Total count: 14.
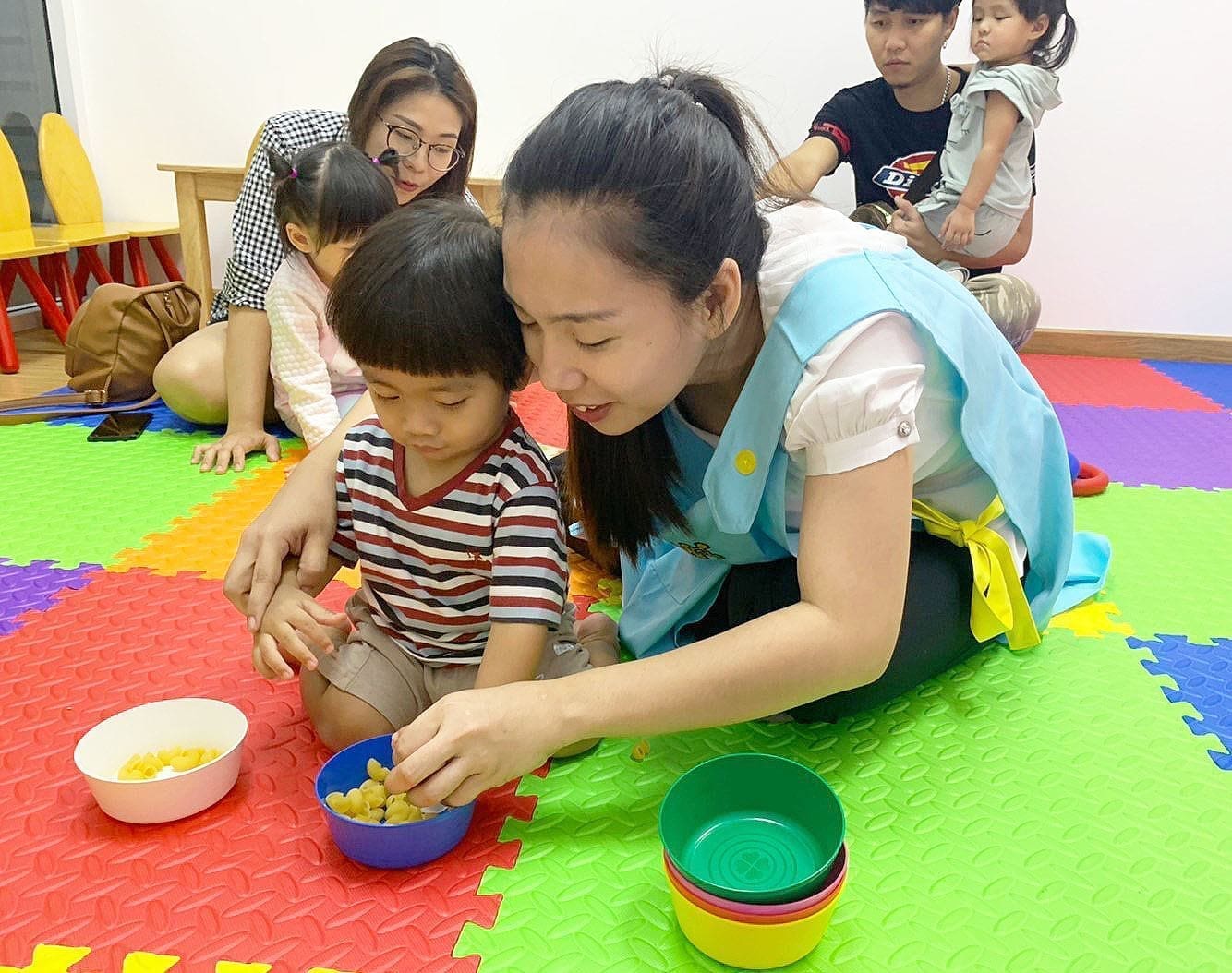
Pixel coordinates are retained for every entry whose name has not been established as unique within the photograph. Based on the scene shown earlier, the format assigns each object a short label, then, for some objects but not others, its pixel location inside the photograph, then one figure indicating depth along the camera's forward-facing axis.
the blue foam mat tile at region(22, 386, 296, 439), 2.02
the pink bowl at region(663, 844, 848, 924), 0.67
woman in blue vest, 0.71
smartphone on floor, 1.92
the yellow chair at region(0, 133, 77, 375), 2.59
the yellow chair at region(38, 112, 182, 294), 2.87
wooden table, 2.64
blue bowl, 0.78
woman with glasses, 1.67
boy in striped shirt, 0.83
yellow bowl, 0.68
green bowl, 0.78
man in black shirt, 2.08
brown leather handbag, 2.14
